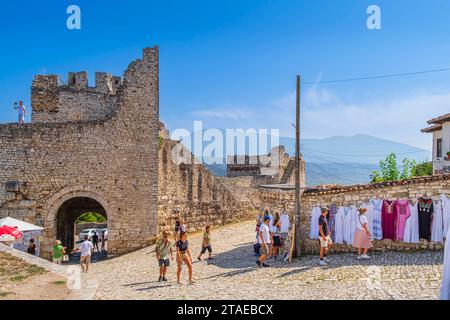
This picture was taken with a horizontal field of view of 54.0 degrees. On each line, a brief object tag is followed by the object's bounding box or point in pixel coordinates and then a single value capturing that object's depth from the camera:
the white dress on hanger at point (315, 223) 15.70
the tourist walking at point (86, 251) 16.19
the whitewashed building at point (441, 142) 26.31
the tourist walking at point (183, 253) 11.84
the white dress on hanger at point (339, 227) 15.22
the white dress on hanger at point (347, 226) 15.01
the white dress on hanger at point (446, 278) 4.75
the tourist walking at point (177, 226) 17.82
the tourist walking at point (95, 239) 26.25
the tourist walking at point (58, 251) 17.05
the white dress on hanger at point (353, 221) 14.91
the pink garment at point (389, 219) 14.56
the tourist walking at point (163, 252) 12.57
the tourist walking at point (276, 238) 15.48
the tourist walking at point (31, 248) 18.91
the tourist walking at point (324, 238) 13.66
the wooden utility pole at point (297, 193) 15.74
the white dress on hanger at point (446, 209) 13.87
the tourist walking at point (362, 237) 13.90
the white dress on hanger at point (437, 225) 13.91
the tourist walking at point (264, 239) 14.07
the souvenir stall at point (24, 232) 17.56
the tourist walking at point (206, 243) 16.50
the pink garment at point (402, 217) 14.41
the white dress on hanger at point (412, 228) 14.27
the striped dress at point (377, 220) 14.66
